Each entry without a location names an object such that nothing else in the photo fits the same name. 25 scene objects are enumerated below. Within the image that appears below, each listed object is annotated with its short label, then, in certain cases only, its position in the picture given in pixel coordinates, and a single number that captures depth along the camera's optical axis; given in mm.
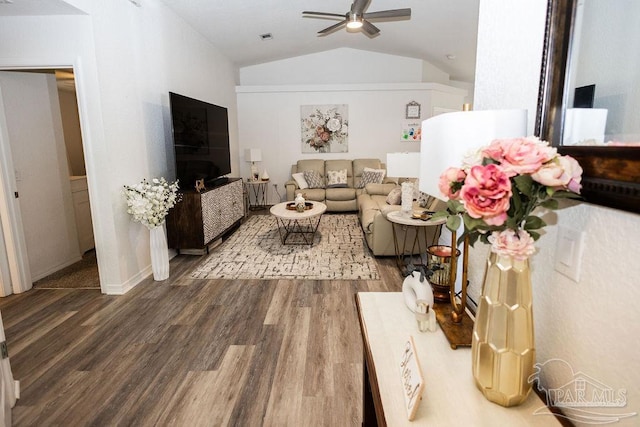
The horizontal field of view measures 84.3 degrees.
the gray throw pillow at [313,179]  6871
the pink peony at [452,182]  761
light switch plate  763
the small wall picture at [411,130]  7387
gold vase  720
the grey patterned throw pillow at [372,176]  6726
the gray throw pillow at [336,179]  6921
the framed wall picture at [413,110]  7336
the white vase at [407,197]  3701
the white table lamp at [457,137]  849
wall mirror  626
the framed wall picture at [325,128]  7367
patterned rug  3674
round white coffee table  4520
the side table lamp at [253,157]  7078
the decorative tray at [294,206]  4797
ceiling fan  3426
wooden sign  761
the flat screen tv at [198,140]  3906
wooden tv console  4074
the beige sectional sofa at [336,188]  6551
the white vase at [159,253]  3482
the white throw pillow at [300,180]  6844
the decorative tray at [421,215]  3511
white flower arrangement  3297
